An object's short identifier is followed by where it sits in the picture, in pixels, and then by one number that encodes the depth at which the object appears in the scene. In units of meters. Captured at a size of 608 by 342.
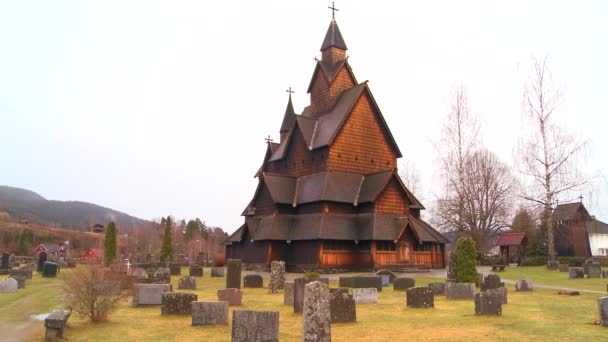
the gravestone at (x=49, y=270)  32.12
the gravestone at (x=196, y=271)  33.56
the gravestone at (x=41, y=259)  38.06
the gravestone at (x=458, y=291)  17.89
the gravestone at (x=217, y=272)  33.25
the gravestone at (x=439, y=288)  19.69
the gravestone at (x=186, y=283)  21.59
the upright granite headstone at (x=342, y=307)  12.48
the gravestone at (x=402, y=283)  21.70
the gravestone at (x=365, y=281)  20.89
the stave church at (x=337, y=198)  35.09
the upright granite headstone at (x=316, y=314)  8.37
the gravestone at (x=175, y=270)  35.41
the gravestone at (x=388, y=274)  25.41
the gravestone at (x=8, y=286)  20.98
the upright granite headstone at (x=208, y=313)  12.06
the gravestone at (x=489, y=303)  13.41
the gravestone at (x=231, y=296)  15.97
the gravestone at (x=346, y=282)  21.33
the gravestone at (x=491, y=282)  18.92
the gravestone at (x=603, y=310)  11.35
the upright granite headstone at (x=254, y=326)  9.39
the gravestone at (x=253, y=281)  24.19
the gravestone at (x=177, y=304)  13.70
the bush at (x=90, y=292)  12.33
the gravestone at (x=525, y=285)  21.08
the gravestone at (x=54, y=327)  10.34
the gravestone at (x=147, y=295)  15.90
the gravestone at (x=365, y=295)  16.75
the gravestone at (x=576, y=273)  29.14
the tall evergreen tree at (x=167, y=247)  51.75
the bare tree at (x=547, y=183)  38.47
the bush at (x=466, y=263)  21.94
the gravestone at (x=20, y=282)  23.59
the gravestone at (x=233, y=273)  21.50
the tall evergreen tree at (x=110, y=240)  43.92
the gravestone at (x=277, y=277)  21.44
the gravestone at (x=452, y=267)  22.48
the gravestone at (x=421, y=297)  15.39
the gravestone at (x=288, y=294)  16.53
